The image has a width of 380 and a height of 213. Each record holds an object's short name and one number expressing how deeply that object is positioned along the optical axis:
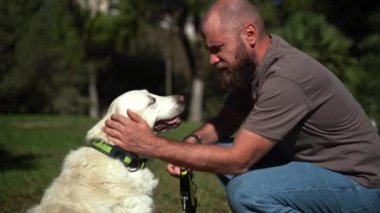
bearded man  3.03
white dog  3.37
